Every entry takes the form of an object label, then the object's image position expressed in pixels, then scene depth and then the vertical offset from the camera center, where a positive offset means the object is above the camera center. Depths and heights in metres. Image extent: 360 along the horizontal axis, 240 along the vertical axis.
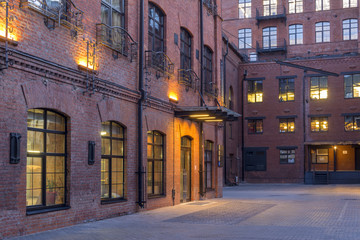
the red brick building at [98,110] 10.55 +1.23
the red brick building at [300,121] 40.19 +2.57
